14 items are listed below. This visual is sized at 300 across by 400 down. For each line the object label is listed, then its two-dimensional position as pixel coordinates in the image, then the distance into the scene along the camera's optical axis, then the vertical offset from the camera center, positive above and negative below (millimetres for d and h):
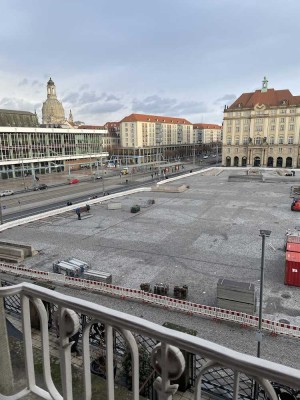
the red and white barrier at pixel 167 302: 15459 -9077
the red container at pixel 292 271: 20033 -8364
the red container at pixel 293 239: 24412 -7896
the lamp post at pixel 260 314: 12504 -7402
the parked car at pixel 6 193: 55919 -8420
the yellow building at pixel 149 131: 130875 +6276
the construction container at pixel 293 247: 21700 -7516
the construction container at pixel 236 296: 17000 -8496
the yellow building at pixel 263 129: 98312 +4535
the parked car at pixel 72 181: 72012 -8248
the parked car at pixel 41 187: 63200 -8358
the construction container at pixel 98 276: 20484 -8703
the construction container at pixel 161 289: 19297 -9019
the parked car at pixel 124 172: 90238 -7883
